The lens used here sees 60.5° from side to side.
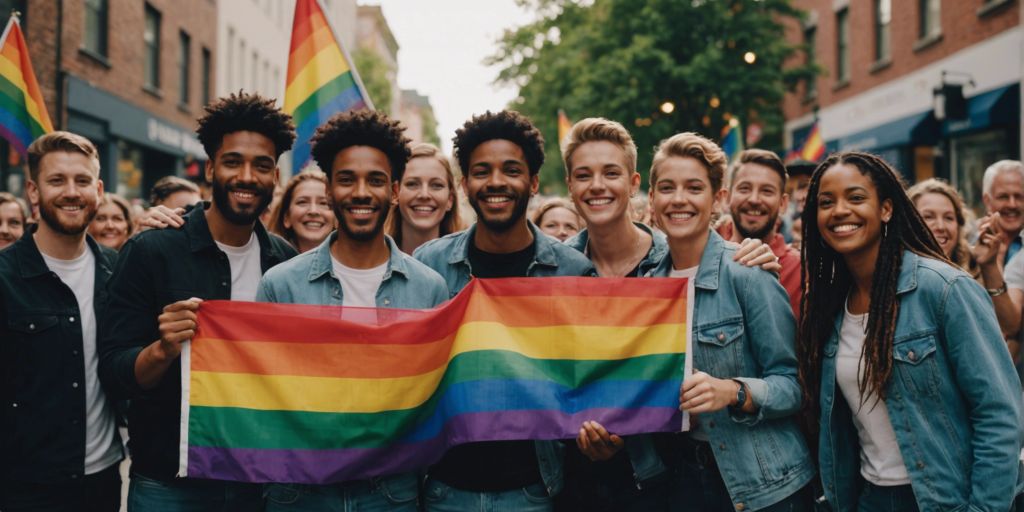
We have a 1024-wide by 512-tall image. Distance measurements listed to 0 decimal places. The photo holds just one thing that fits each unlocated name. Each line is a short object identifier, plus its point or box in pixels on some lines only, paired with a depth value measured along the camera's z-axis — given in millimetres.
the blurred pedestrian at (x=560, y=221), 6539
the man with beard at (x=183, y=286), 3451
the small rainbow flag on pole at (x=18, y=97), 6203
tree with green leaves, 23438
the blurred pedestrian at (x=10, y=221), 6438
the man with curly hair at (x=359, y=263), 3520
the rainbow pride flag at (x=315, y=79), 6418
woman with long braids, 3162
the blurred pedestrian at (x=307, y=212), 5914
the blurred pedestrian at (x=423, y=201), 5668
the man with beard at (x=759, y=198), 5500
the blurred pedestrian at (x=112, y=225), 7125
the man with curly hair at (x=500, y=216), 4004
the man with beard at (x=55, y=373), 3732
